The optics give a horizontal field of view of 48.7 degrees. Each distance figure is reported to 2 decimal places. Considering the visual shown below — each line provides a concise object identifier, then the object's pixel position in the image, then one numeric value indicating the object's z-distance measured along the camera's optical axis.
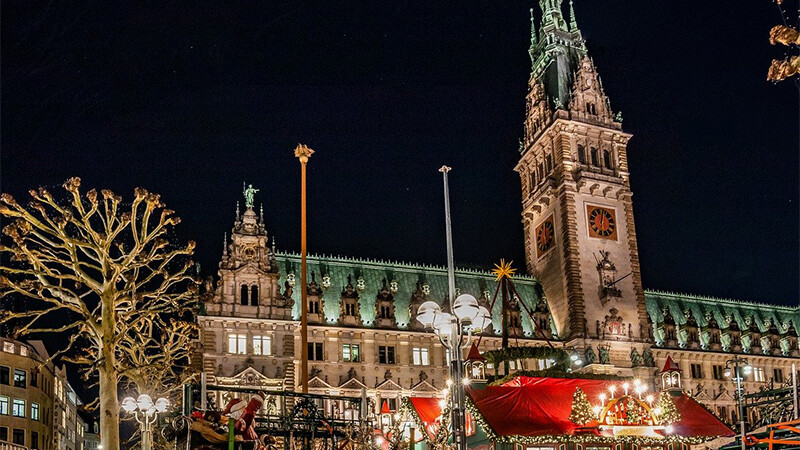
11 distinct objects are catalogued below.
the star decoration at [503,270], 55.41
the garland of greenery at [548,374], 35.34
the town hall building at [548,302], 72.25
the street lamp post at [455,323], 22.75
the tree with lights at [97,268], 34.44
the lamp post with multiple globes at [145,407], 37.81
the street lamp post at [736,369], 28.49
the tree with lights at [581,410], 32.78
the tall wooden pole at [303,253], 48.81
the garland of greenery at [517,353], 37.50
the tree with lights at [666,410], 34.09
